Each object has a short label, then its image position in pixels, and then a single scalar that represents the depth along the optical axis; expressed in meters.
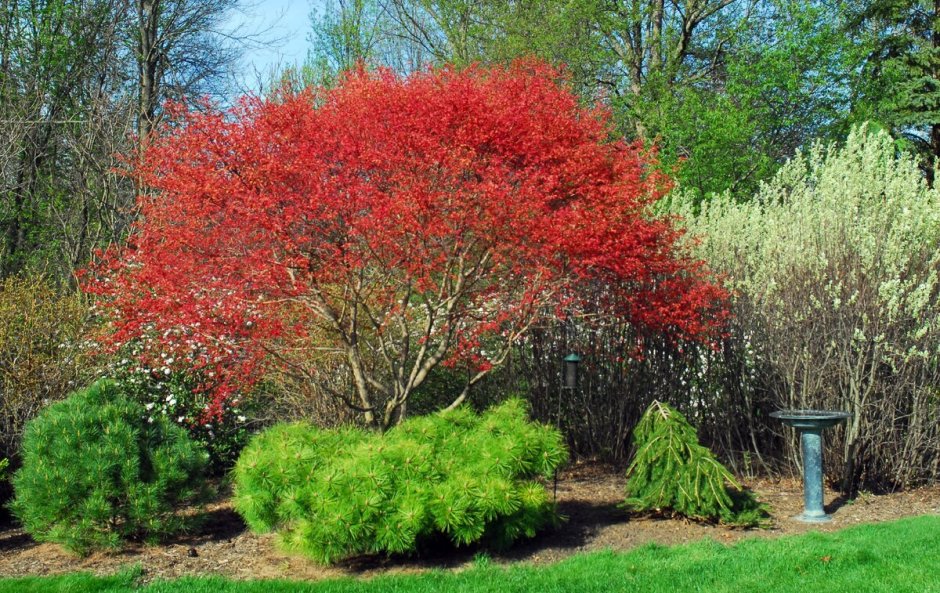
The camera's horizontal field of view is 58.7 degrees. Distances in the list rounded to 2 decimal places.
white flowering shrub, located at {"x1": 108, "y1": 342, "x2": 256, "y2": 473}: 7.89
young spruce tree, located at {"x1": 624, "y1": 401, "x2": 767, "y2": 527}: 6.15
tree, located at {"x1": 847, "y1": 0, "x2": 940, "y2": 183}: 16.98
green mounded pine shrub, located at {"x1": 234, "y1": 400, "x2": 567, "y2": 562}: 5.08
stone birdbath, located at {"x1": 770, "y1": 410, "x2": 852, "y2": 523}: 6.61
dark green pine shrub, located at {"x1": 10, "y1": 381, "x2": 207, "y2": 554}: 5.66
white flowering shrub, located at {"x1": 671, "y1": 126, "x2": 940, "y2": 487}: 7.33
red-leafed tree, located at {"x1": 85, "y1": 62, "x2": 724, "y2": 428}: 6.43
